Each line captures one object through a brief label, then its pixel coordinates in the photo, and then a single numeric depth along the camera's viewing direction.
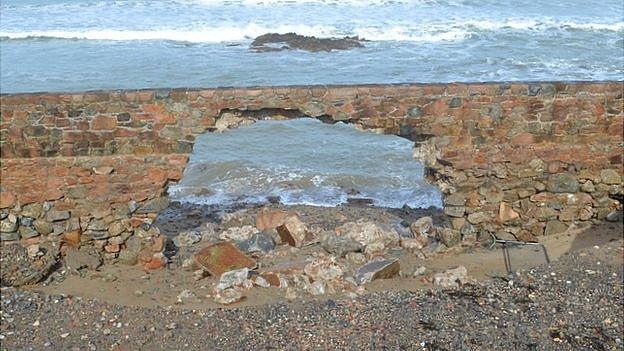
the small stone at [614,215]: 9.80
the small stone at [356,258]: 9.24
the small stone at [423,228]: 10.12
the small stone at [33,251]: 8.89
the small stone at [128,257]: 9.18
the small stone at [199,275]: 8.87
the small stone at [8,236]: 8.90
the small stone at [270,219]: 10.23
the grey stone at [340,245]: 9.45
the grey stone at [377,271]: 8.65
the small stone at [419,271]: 8.90
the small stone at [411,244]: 9.80
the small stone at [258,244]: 9.62
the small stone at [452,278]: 8.49
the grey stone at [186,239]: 9.99
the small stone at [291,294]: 8.24
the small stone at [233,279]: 8.46
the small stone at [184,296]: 8.26
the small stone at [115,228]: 9.14
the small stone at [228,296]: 8.15
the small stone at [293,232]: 9.82
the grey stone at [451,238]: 9.62
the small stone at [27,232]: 8.95
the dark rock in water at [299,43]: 23.70
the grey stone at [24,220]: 8.94
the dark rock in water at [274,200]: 12.00
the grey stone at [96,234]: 9.13
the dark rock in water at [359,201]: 11.99
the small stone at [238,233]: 10.05
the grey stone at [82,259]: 8.95
